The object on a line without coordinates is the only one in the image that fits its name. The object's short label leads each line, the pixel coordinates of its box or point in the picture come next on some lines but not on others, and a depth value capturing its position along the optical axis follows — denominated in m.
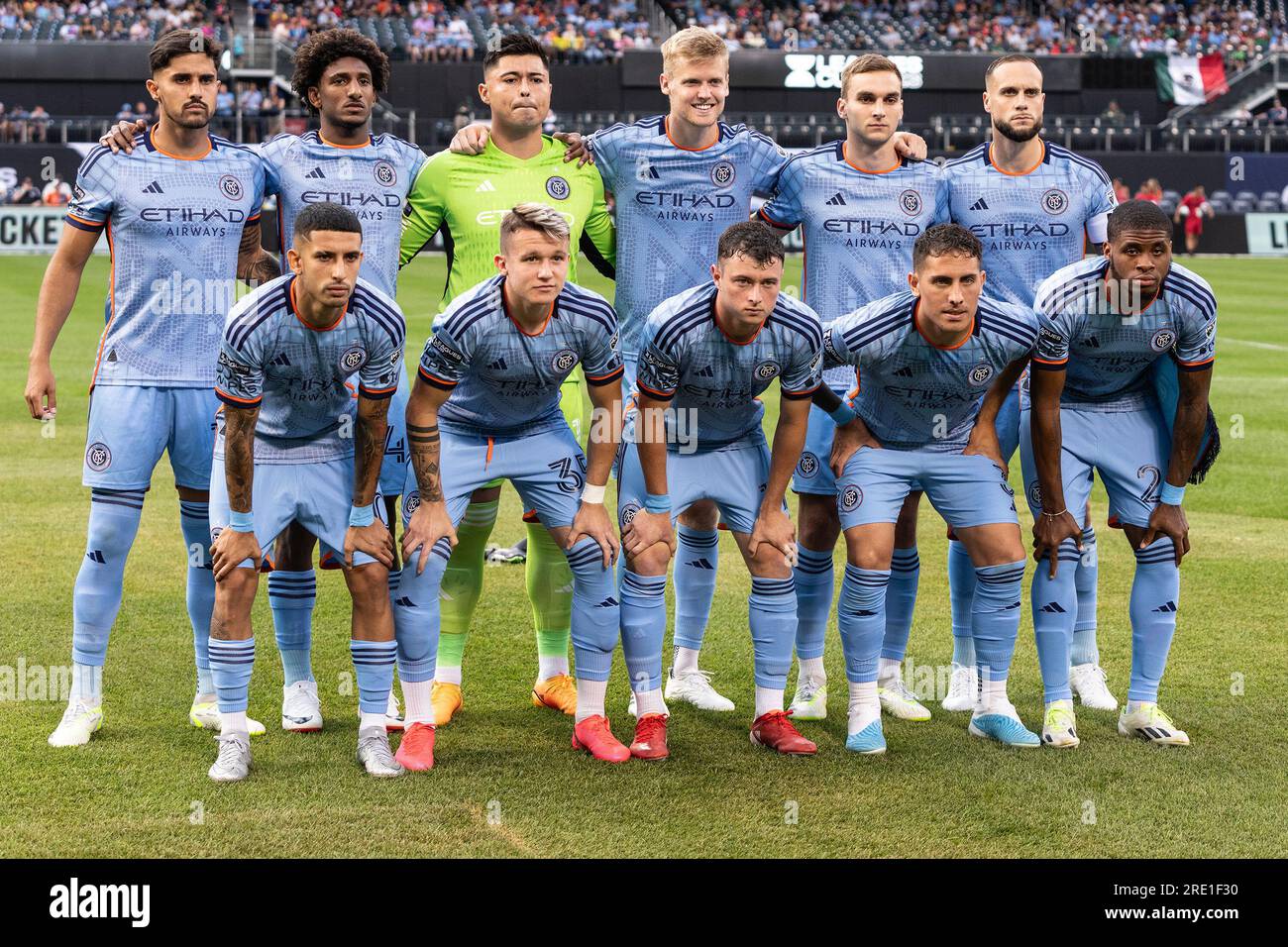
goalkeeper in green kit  6.61
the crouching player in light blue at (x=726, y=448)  5.91
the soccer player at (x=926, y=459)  6.05
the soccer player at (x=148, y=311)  6.06
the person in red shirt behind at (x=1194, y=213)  34.03
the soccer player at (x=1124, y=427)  6.05
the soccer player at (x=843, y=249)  6.70
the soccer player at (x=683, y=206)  6.81
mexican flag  42.03
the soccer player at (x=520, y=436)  5.79
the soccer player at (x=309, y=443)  5.50
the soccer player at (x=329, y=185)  6.30
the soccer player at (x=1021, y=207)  6.70
